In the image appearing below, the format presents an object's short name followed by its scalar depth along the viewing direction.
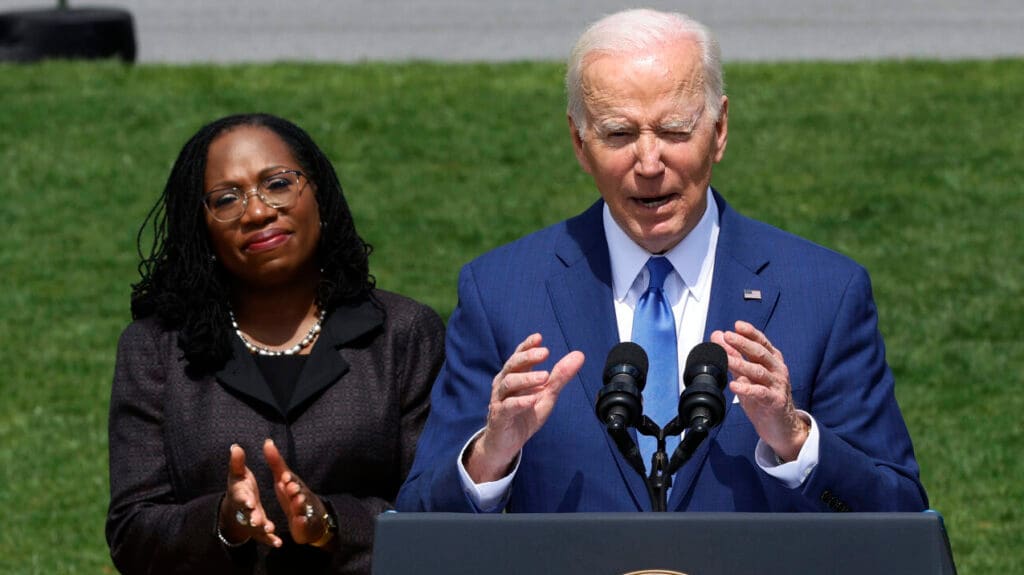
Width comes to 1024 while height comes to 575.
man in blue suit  7.66
